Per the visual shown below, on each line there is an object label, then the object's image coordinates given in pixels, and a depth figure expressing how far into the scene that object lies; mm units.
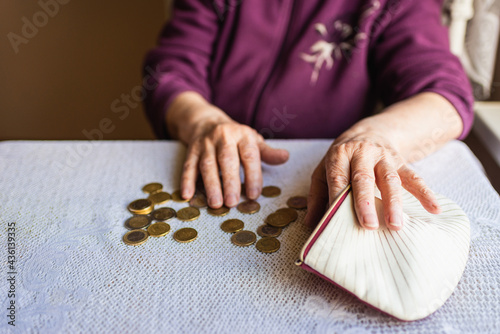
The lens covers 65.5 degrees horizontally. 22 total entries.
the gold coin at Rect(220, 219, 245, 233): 543
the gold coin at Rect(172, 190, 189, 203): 626
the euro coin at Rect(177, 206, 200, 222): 574
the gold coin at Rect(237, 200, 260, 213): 593
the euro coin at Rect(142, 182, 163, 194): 650
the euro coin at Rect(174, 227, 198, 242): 523
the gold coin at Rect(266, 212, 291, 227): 549
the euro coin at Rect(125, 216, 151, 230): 555
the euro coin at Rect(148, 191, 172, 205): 619
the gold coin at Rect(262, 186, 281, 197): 630
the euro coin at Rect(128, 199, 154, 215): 589
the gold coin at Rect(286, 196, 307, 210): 590
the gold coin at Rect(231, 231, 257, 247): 512
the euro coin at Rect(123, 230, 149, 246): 519
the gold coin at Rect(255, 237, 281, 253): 500
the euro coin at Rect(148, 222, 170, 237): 537
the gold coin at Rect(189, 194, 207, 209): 614
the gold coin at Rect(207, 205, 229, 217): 586
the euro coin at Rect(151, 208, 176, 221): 577
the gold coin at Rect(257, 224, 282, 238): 531
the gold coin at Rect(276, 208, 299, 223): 562
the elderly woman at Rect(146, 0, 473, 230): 690
